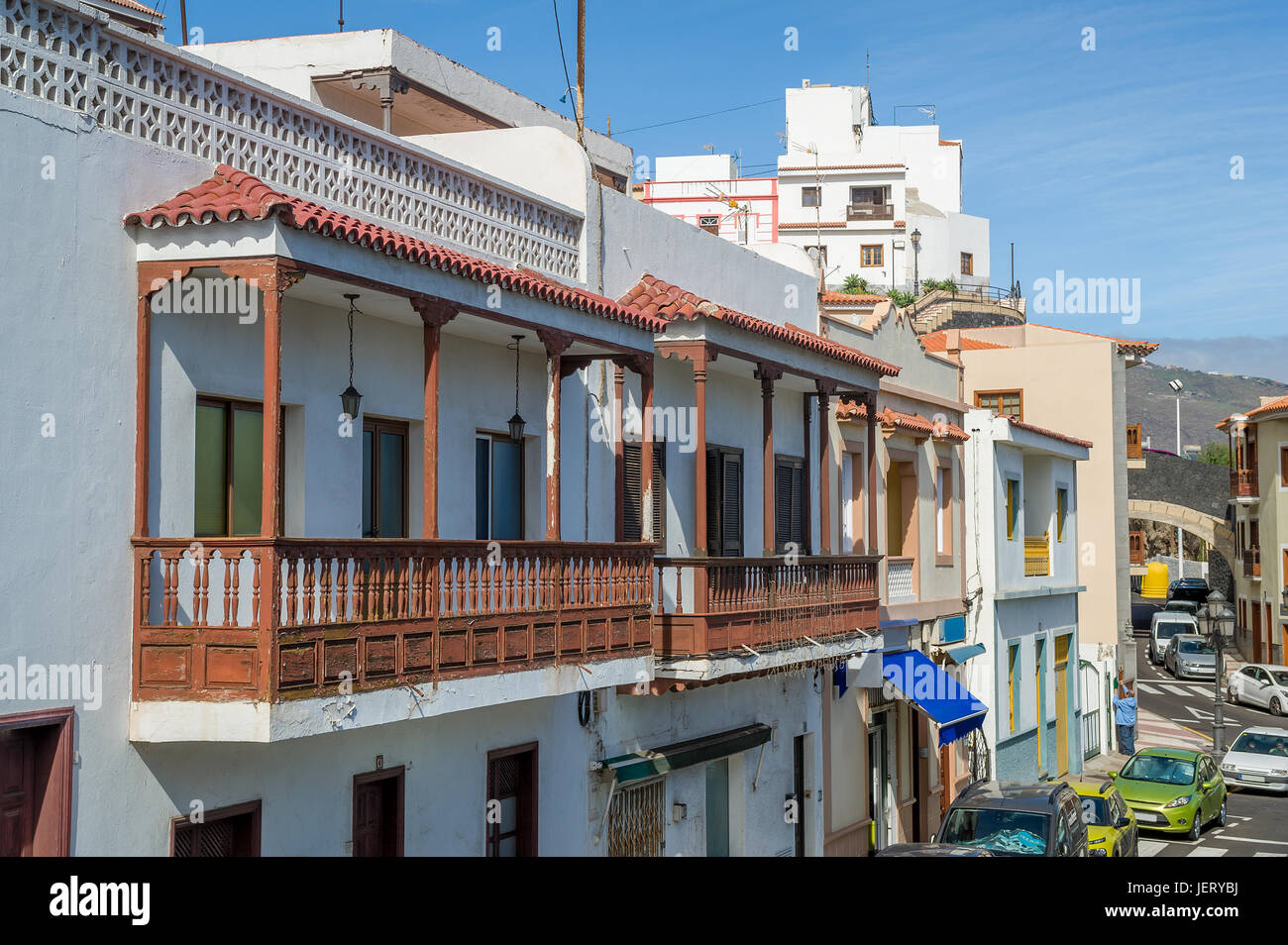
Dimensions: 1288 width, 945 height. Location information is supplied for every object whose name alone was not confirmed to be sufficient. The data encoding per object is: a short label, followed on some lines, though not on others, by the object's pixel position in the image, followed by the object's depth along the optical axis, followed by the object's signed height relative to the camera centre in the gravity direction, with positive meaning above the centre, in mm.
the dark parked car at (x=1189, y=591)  66375 -2536
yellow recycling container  78562 -2408
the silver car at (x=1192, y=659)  47169 -4118
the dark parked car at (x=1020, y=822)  15062 -3179
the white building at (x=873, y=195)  71750 +18621
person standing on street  30422 -3985
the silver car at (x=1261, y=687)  39906 -4404
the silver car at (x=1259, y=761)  27344 -4482
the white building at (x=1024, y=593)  25578 -1060
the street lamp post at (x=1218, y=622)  27109 -1652
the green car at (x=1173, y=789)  22125 -4168
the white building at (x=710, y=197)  56938 +14775
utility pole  15461 +5515
